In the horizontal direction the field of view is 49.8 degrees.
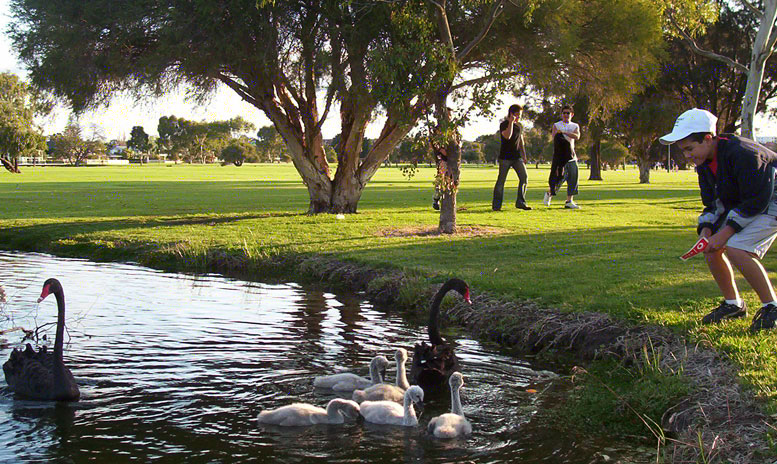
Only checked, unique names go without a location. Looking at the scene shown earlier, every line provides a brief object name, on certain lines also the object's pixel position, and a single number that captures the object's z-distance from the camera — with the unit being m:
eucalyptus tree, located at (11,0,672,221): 21.31
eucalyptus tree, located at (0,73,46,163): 90.19
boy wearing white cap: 8.18
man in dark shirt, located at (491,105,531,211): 22.01
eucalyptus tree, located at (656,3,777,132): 46.97
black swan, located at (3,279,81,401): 7.89
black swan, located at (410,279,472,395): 8.66
